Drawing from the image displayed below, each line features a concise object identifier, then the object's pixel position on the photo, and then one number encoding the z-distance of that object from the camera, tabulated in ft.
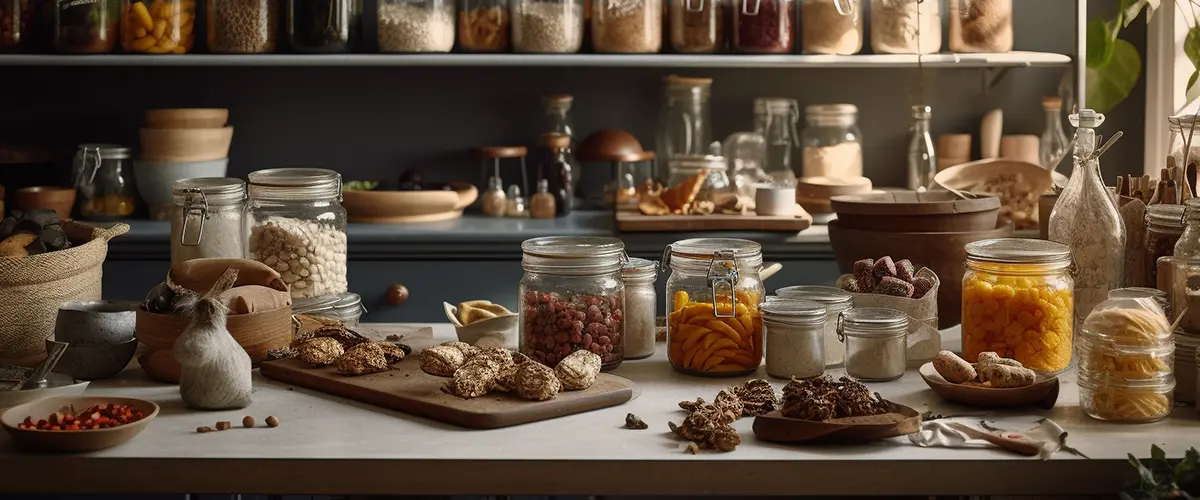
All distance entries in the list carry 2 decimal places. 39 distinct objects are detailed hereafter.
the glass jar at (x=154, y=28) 11.42
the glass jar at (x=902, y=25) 11.46
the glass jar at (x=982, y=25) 11.44
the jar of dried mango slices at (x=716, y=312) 6.29
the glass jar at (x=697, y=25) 11.55
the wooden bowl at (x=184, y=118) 11.62
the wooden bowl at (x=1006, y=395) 5.64
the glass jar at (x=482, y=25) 11.59
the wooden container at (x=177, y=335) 6.12
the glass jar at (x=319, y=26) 11.37
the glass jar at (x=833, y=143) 12.26
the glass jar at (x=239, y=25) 11.38
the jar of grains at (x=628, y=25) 11.47
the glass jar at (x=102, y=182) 11.71
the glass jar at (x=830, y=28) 11.48
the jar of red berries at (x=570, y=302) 6.26
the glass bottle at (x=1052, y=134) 12.03
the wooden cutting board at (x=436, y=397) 5.50
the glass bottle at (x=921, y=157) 10.96
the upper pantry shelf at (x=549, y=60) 11.27
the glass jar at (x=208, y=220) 7.21
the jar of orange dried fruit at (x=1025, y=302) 6.05
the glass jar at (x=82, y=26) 11.38
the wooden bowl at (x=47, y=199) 11.46
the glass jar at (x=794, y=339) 6.14
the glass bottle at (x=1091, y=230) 6.42
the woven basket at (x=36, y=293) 6.32
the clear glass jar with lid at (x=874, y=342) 6.11
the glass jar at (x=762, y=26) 11.46
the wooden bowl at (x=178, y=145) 11.53
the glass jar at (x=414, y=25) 11.43
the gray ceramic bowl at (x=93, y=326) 6.15
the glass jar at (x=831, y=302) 6.37
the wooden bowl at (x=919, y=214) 6.79
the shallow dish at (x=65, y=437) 5.10
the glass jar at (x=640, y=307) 6.60
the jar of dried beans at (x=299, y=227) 7.16
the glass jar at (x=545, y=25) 11.42
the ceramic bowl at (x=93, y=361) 6.20
